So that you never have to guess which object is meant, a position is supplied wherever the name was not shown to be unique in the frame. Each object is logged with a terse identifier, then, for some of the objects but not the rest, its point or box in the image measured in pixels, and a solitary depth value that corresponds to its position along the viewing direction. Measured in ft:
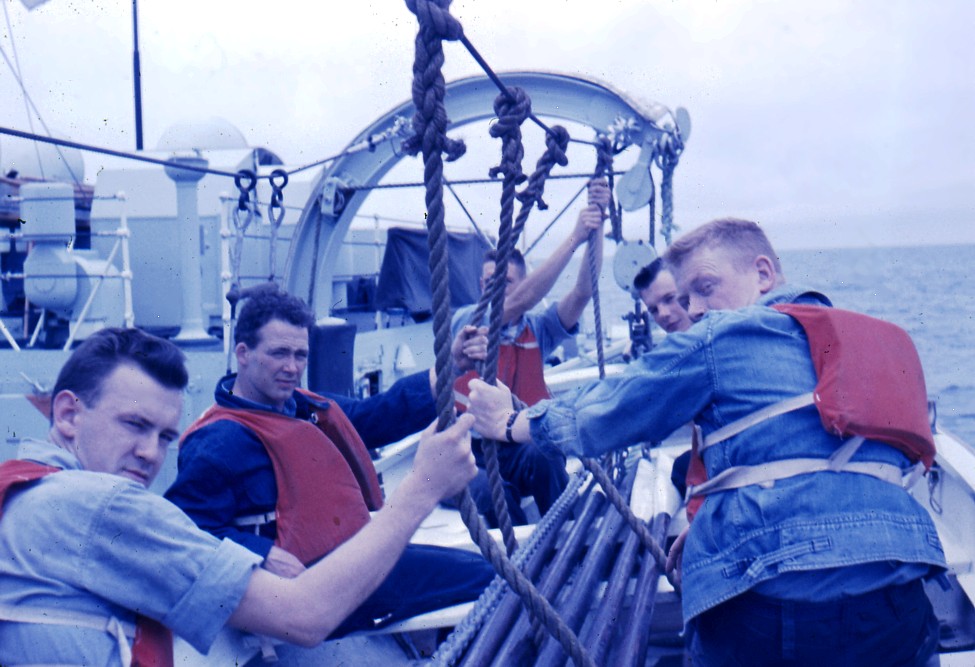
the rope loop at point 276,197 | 15.49
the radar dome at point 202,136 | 43.55
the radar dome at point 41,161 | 40.06
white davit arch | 17.56
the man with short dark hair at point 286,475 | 8.34
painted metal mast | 41.18
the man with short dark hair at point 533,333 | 13.07
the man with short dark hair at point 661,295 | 12.57
